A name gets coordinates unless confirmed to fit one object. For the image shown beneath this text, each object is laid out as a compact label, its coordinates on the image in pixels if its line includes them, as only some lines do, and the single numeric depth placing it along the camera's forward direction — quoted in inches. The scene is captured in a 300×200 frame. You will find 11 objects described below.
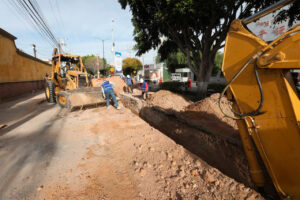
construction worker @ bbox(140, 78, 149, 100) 322.0
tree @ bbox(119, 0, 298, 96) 236.5
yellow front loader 255.4
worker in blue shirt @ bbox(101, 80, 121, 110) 264.2
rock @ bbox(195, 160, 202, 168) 95.8
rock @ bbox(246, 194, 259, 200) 70.4
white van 1101.8
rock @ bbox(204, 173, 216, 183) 83.9
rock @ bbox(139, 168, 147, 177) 92.5
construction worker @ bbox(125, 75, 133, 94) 476.1
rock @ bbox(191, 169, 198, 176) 89.3
